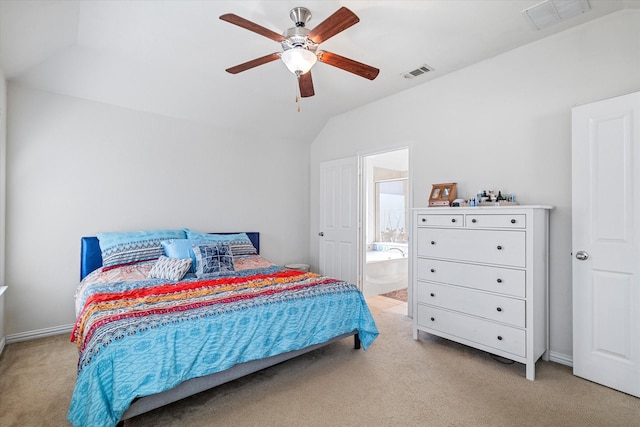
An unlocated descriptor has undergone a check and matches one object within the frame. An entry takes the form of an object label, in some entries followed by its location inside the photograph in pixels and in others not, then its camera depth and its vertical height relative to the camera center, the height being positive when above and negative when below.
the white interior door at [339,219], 4.50 -0.10
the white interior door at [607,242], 2.16 -0.21
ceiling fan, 1.96 +1.18
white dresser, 2.41 -0.56
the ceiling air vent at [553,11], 2.30 +1.51
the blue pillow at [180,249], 3.23 -0.37
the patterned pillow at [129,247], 3.16 -0.34
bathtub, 4.68 -0.94
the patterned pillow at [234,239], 3.72 -0.32
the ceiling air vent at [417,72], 3.30 +1.50
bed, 1.60 -0.72
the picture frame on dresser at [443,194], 3.25 +0.19
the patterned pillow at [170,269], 2.87 -0.51
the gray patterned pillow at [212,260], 3.05 -0.47
